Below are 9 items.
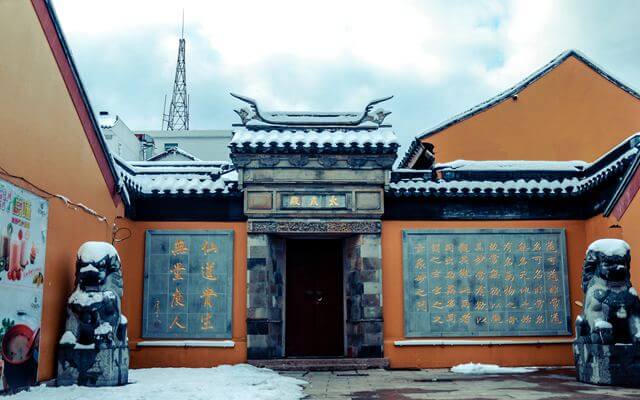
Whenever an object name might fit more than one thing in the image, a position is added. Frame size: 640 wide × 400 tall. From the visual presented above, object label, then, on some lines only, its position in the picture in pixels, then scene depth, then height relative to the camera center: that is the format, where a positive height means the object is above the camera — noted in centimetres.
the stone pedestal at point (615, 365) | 788 -72
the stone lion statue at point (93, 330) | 758 -31
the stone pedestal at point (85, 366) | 756 -69
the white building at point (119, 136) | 2067 +507
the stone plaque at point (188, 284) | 1058 +26
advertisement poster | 652 +20
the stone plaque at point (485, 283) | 1075 +27
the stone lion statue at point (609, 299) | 809 +2
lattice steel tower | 3016 +869
